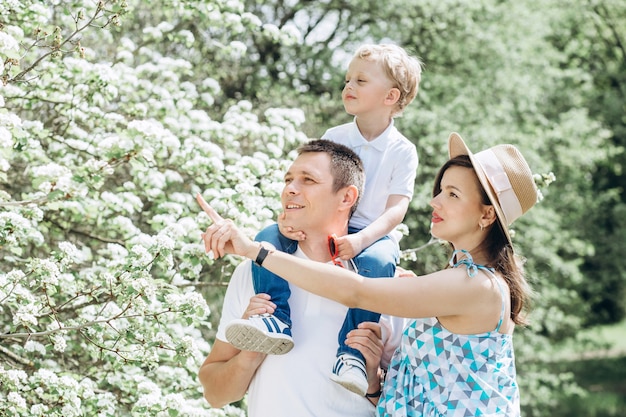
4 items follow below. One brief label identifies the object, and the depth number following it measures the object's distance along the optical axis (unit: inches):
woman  104.7
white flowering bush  154.0
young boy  111.8
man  114.7
